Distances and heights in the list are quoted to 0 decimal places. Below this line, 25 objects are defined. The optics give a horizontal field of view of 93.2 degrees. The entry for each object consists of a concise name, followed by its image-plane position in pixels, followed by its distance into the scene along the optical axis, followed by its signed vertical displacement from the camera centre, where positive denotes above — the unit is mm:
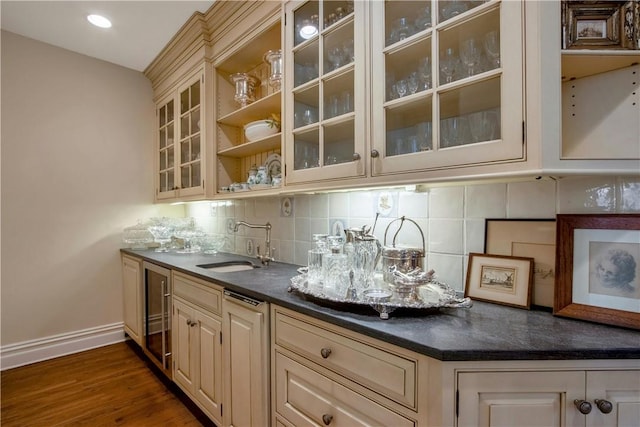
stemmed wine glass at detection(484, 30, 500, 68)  912 +502
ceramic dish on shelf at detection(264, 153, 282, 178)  2014 +300
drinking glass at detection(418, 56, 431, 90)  1085 +501
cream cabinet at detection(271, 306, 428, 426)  792 -517
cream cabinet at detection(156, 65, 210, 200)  2246 +576
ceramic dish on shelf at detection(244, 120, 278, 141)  1881 +503
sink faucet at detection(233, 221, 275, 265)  1992 -279
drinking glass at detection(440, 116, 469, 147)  997 +260
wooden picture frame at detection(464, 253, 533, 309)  1048 -259
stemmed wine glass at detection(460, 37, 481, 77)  982 +512
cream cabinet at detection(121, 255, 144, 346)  2396 -738
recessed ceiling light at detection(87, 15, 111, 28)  2090 +1334
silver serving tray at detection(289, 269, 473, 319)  948 -302
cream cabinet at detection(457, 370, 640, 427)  727 -463
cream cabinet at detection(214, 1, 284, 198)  1768 +775
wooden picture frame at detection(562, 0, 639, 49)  870 +533
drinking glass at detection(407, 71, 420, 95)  1123 +472
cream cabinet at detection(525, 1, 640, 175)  810 +330
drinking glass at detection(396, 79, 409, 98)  1146 +460
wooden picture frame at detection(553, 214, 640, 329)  867 -183
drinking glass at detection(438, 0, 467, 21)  997 +671
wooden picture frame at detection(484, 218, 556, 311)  1034 -134
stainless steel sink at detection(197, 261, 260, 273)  2042 -395
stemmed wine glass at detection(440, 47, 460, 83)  1023 +492
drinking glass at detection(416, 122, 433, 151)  1062 +261
